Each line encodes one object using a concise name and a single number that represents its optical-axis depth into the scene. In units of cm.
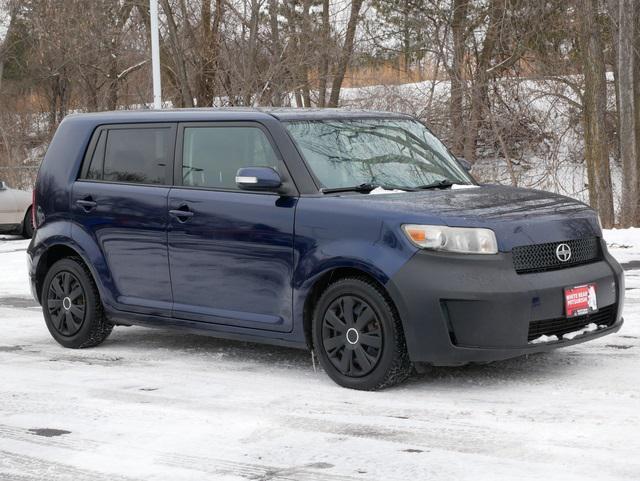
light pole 2420
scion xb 702
